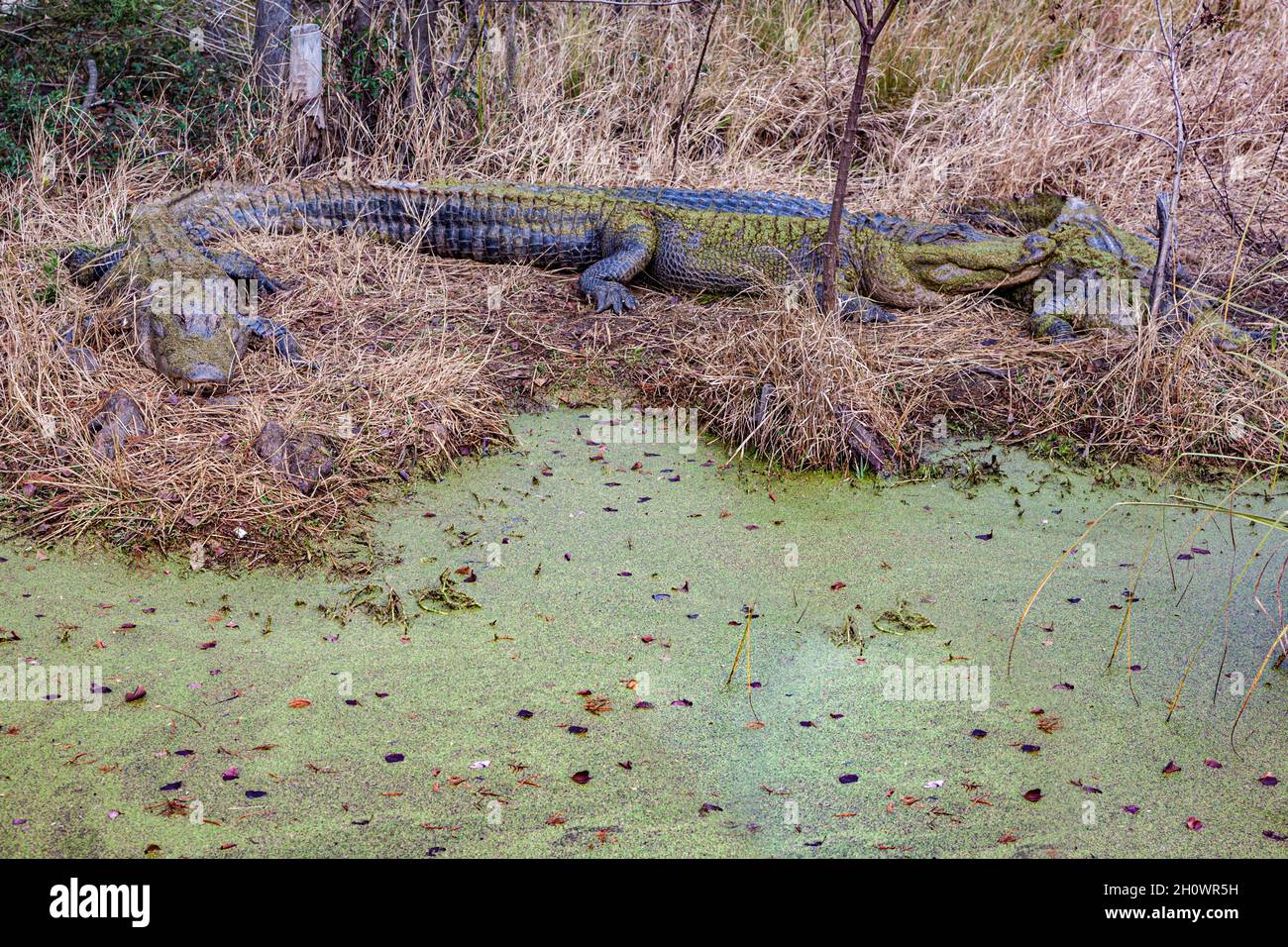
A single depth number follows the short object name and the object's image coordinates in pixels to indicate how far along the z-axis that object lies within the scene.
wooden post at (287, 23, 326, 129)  5.81
